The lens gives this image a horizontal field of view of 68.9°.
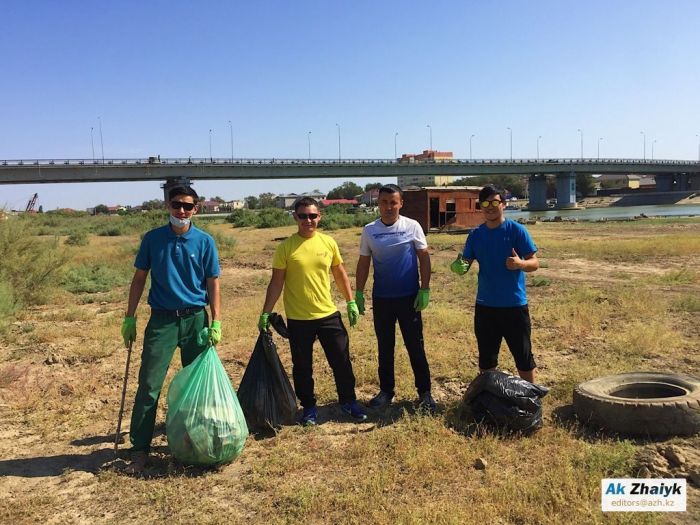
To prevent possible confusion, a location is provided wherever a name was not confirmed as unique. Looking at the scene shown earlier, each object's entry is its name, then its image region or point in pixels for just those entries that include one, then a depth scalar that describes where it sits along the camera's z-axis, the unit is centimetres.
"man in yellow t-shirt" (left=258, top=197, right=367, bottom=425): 412
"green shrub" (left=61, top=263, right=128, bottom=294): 1238
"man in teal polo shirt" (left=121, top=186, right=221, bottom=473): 366
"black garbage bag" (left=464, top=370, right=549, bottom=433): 380
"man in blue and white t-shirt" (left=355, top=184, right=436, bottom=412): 430
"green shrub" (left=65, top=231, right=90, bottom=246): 2674
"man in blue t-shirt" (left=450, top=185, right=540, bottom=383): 405
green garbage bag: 343
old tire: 363
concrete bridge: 5162
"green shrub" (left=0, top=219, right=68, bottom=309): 1016
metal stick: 374
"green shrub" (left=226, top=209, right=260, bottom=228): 4419
